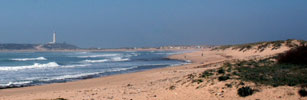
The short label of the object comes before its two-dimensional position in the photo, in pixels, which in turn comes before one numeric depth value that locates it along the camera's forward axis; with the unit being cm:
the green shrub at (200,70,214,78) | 1216
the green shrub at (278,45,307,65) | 1278
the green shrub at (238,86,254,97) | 883
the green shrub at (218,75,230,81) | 1059
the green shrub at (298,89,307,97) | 813
